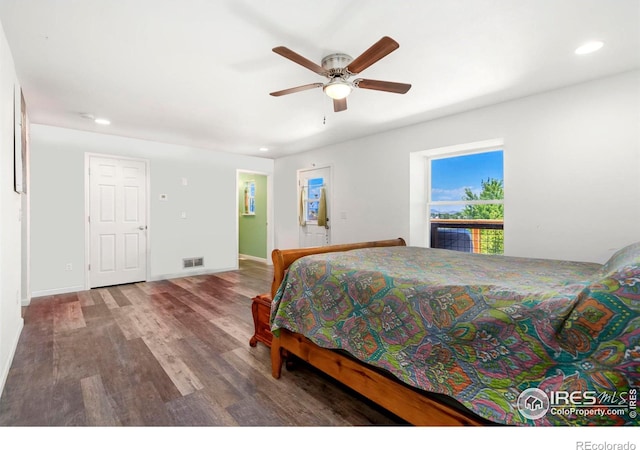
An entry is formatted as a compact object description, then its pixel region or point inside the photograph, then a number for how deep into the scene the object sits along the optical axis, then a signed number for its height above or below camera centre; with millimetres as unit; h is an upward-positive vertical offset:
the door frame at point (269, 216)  6418 +74
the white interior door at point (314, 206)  5258 +245
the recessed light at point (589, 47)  2125 +1289
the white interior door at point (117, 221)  4406 -32
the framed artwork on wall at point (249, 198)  7115 +523
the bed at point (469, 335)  917 -480
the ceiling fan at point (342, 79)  2045 +1065
